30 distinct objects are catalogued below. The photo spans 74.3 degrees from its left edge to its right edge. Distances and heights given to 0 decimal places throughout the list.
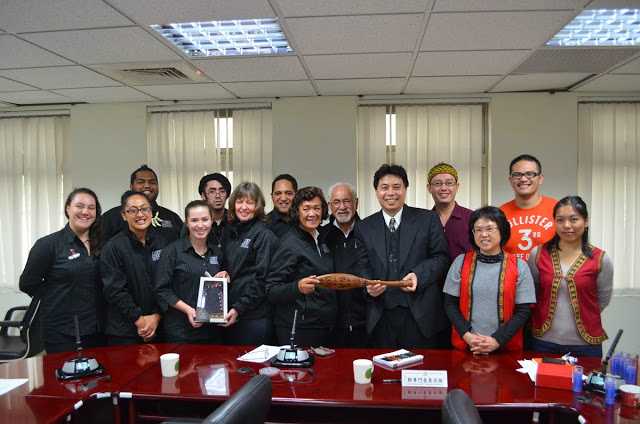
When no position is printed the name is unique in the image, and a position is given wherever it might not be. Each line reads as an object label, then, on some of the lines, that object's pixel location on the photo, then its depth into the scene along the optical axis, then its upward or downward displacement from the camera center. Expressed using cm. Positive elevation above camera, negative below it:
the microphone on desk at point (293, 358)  212 -78
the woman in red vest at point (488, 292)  231 -49
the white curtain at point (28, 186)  522 +26
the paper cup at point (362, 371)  192 -76
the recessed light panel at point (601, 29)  274 +123
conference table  174 -82
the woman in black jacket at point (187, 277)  269 -46
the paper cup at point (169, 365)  203 -76
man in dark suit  257 -38
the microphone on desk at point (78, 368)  203 -79
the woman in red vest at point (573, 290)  233 -48
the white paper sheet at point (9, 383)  193 -83
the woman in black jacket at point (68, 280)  277 -48
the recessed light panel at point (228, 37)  288 +124
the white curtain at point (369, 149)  487 +64
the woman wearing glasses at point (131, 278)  274 -47
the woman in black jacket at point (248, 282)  279 -51
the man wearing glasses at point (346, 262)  279 -38
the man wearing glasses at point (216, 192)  354 +12
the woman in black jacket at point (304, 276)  266 -45
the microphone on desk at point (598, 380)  181 -77
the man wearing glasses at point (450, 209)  297 -3
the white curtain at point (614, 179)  467 +27
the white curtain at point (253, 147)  497 +69
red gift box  186 -76
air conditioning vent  362 +122
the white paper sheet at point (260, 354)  222 -80
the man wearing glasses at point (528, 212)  288 -6
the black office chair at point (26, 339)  319 -106
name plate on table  189 -78
